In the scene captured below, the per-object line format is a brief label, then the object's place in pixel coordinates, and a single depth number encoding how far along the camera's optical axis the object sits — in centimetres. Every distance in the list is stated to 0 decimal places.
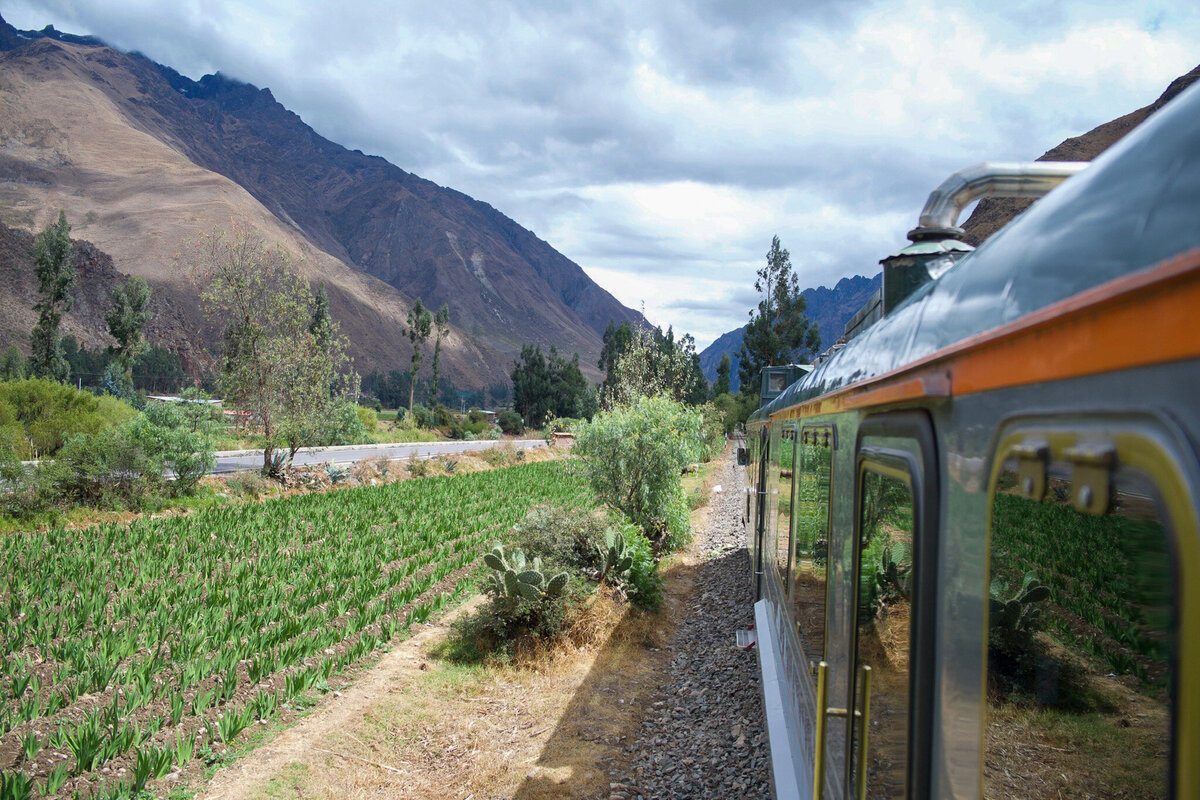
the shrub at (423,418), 5322
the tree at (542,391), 6562
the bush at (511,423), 6077
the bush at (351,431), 3578
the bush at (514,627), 807
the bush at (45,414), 1917
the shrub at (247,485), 1811
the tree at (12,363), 4154
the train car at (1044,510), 82
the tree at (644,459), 1264
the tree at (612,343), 5270
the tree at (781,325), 4669
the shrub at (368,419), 4416
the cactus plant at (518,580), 803
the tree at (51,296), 4059
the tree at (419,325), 6862
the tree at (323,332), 2206
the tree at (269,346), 2069
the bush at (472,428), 5175
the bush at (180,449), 1567
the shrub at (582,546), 941
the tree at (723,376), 6141
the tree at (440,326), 6831
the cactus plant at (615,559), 940
